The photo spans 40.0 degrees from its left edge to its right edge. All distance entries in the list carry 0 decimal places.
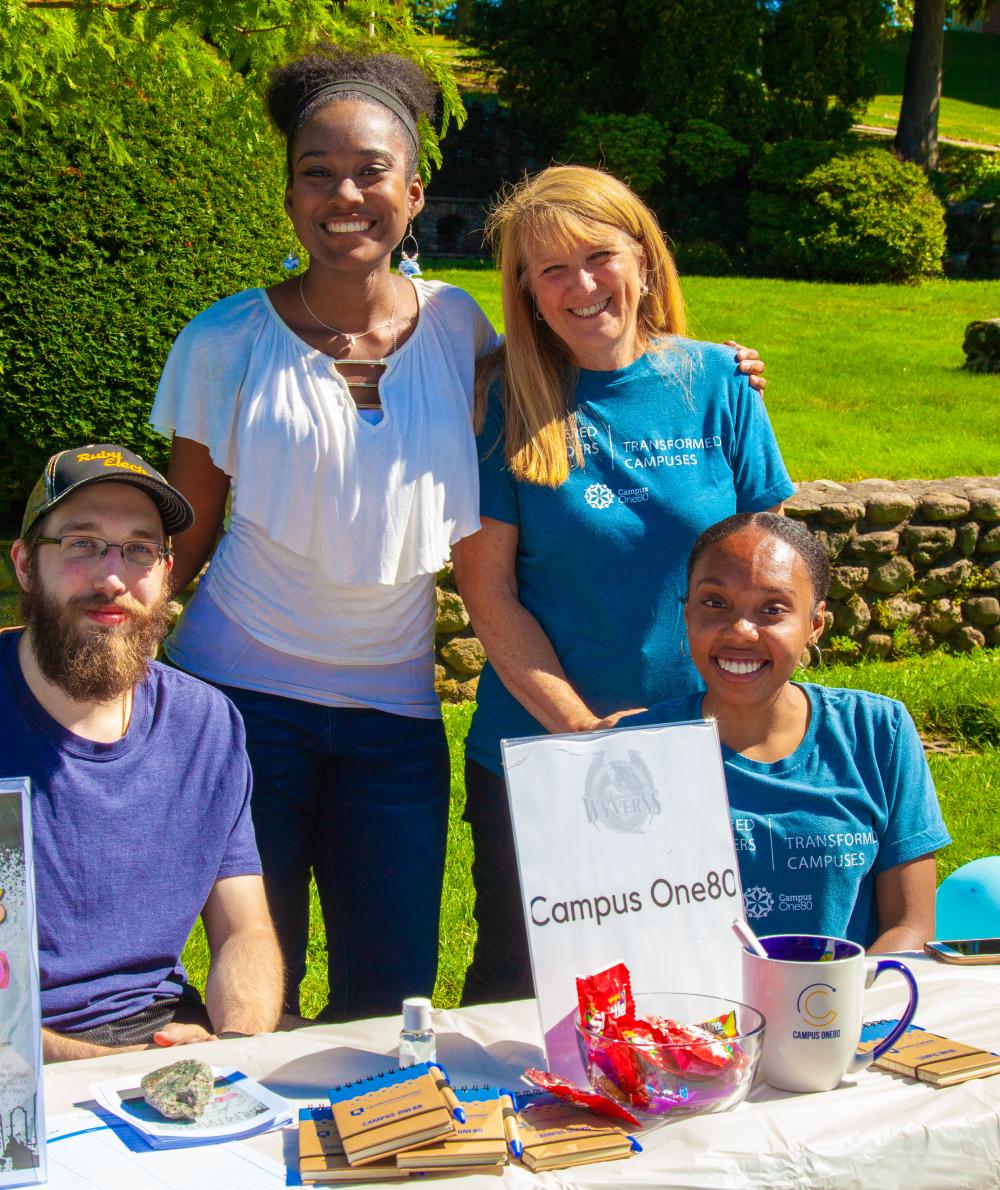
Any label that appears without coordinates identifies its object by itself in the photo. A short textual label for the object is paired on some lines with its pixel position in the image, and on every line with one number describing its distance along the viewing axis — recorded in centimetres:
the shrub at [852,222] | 1587
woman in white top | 266
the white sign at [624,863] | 176
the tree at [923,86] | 2009
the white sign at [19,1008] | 148
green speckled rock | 160
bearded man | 221
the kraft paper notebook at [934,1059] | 174
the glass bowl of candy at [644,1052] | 161
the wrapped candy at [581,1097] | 161
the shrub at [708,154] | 1772
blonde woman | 269
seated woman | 233
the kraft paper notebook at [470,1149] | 150
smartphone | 218
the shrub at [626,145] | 1725
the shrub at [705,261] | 1681
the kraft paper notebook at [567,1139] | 154
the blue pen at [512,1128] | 155
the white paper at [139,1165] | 148
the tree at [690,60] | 1859
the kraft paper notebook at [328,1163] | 150
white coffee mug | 170
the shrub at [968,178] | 1861
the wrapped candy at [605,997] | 171
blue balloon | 294
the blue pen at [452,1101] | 157
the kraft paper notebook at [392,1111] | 151
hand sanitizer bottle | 173
